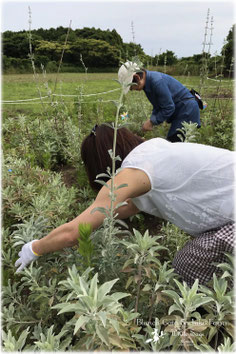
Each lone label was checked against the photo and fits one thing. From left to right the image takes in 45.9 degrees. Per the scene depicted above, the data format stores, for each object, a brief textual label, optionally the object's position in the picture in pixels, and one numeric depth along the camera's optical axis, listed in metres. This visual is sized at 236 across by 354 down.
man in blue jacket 3.30
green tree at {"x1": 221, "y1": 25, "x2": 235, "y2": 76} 8.98
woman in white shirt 1.42
